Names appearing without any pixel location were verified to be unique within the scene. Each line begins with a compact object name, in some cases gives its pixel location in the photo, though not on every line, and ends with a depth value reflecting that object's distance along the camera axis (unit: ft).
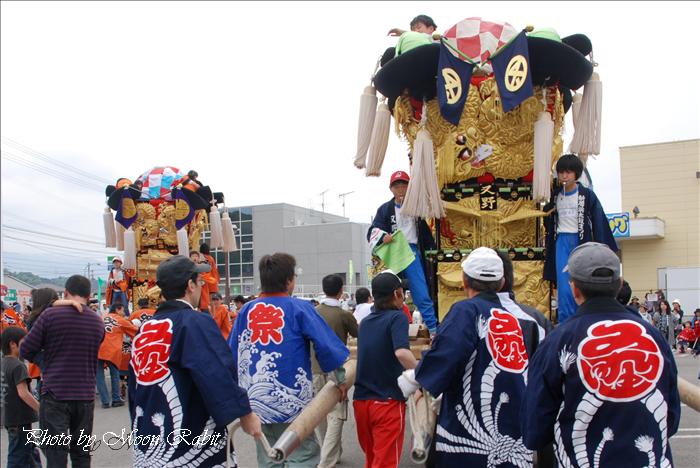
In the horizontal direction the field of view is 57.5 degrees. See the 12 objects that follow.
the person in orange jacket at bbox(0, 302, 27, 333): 31.23
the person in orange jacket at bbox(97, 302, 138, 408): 31.65
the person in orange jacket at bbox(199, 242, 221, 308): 30.69
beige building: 80.23
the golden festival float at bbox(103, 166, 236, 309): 34.30
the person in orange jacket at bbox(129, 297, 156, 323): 28.68
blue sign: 74.59
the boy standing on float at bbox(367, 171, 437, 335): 18.78
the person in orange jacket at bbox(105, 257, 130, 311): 36.55
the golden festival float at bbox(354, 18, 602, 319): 17.65
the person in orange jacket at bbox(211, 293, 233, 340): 30.45
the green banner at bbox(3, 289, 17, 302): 74.74
